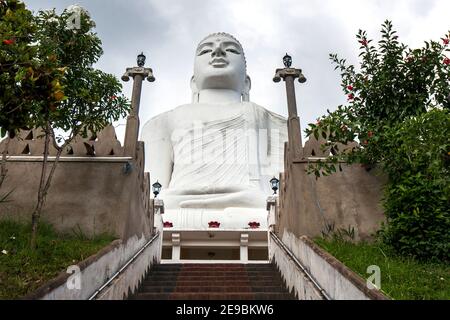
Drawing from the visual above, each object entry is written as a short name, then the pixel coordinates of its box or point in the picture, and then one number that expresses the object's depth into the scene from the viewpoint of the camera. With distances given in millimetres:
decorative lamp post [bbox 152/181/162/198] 11266
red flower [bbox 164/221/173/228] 11906
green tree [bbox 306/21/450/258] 5809
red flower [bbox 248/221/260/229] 11769
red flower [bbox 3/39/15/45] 3990
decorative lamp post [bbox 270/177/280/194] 11250
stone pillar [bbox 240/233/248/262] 11367
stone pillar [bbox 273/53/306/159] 7824
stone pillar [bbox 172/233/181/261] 11391
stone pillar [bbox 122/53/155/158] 8031
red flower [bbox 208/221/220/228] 11829
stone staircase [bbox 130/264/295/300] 5910
